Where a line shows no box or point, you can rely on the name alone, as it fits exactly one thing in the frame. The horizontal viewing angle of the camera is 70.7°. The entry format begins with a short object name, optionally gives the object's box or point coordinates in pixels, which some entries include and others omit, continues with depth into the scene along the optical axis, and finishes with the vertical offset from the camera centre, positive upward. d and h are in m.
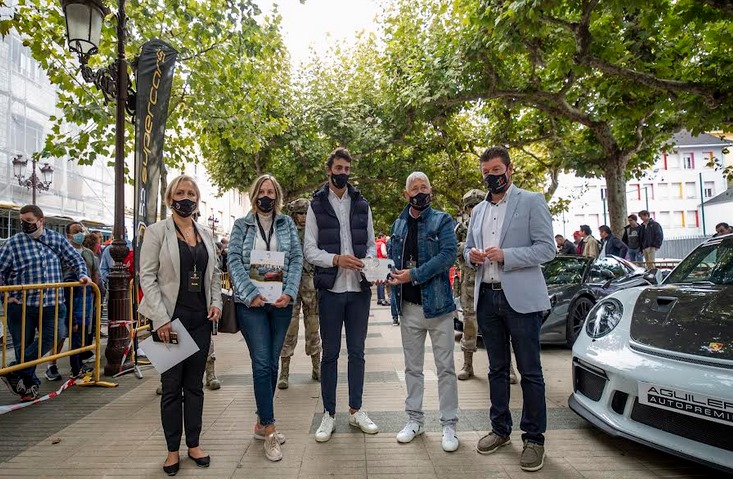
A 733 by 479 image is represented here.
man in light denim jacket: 3.92 -0.27
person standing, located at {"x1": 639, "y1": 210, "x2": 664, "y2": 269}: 14.62 +0.51
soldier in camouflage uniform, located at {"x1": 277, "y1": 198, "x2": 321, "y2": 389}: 6.02 -0.74
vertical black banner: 6.32 +1.82
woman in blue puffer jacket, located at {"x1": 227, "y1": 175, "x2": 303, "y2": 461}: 3.80 -0.20
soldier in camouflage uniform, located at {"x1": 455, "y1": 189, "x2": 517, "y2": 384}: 6.11 -0.62
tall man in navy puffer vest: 4.08 -0.13
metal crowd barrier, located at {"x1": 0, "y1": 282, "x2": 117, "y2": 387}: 5.15 -0.66
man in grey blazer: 3.53 -0.24
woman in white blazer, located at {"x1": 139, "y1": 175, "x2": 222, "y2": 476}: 3.50 -0.24
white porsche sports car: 2.94 -0.71
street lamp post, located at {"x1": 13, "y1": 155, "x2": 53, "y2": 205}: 17.30 +3.37
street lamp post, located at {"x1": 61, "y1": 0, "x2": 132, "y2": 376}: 6.57 +2.11
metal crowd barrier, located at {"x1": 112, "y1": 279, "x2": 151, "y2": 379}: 6.47 -1.11
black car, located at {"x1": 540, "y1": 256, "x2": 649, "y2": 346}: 7.66 -0.46
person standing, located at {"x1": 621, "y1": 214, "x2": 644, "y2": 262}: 14.73 +0.47
